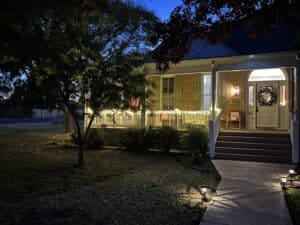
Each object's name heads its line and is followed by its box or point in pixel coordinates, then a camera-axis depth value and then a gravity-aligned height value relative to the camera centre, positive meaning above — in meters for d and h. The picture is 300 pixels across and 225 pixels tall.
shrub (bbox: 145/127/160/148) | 9.69 -0.88
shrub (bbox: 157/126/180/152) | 9.46 -0.85
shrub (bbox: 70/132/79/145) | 10.96 -1.06
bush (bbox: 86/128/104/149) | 10.51 -1.01
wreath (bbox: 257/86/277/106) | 11.04 +0.92
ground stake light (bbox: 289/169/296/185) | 6.39 -1.52
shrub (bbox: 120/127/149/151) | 9.91 -0.95
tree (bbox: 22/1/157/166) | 6.69 +1.59
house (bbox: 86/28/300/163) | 8.81 +0.93
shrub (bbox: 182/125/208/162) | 8.98 -0.88
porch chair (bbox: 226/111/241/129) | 11.29 -0.03
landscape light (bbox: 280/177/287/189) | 5.80 -1.53
